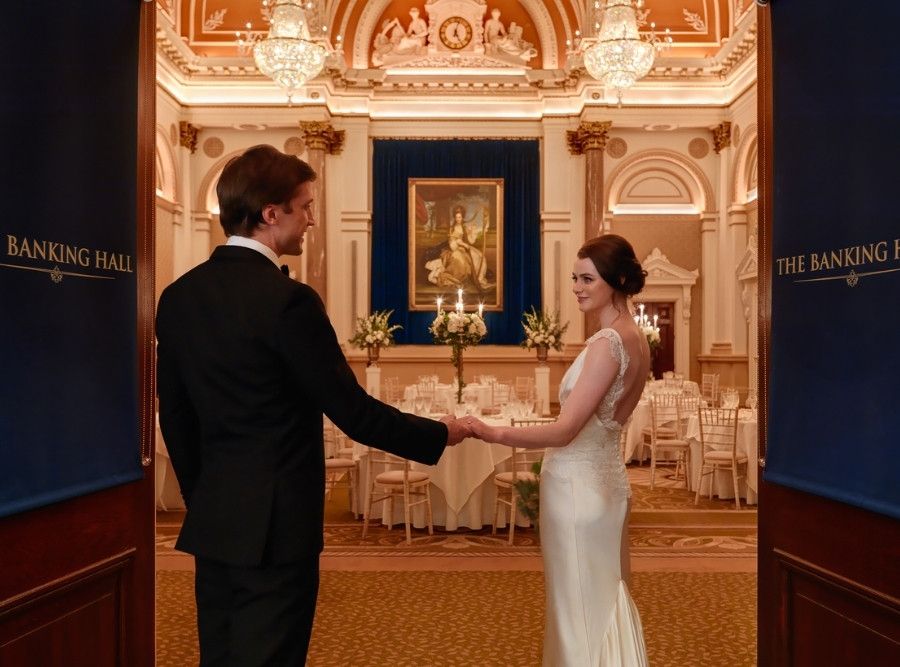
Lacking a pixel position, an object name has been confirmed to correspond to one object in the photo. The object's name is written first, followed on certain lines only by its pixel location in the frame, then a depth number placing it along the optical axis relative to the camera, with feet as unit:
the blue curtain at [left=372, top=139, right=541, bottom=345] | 47.88
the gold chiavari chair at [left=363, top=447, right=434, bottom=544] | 19.56
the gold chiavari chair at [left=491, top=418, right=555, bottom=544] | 18.95
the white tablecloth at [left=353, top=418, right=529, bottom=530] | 20.10
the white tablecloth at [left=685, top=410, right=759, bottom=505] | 23.90
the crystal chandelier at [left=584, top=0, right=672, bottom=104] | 31.99
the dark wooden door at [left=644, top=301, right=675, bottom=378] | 47.98
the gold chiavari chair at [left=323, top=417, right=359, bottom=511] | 21.80
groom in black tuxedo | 6.07
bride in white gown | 8.14
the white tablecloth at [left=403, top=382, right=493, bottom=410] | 31.94
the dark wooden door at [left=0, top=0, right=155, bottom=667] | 6.63
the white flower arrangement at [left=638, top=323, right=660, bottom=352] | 32.40
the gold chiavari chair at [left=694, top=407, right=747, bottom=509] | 23.61
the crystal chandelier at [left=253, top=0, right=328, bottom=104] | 31.22
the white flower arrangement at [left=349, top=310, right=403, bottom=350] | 31.27
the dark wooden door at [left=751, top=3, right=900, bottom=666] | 6.59
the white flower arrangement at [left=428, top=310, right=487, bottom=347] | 23.02
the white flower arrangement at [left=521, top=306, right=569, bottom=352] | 28.37
